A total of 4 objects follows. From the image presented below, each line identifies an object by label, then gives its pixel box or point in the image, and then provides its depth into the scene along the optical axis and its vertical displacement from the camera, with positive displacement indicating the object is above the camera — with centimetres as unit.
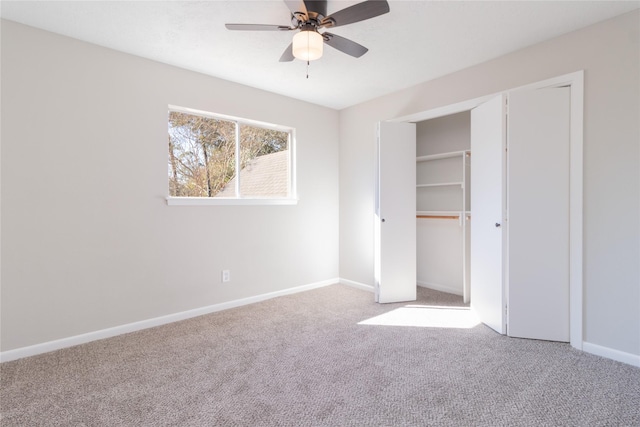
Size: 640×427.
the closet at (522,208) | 252 -5
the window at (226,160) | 325 +53
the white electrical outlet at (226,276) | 348 -76
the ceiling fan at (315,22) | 188 +116
